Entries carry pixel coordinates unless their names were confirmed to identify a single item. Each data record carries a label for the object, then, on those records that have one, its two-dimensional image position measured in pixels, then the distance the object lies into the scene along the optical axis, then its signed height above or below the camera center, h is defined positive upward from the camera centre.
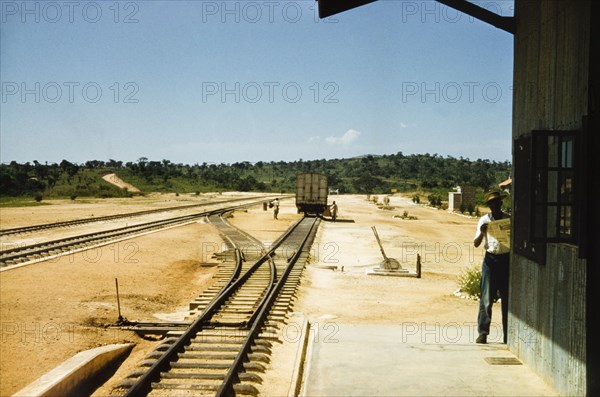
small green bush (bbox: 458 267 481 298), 12.21 -2.42
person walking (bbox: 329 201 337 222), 36.72 -2.07
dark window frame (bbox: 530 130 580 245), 4.84 +0.00
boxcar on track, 37.97 -0.76
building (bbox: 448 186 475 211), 50.47 -1.41
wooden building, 4.49 -0.04
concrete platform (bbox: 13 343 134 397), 6.27 -2.61
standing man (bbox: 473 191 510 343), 7.10 -1.33
